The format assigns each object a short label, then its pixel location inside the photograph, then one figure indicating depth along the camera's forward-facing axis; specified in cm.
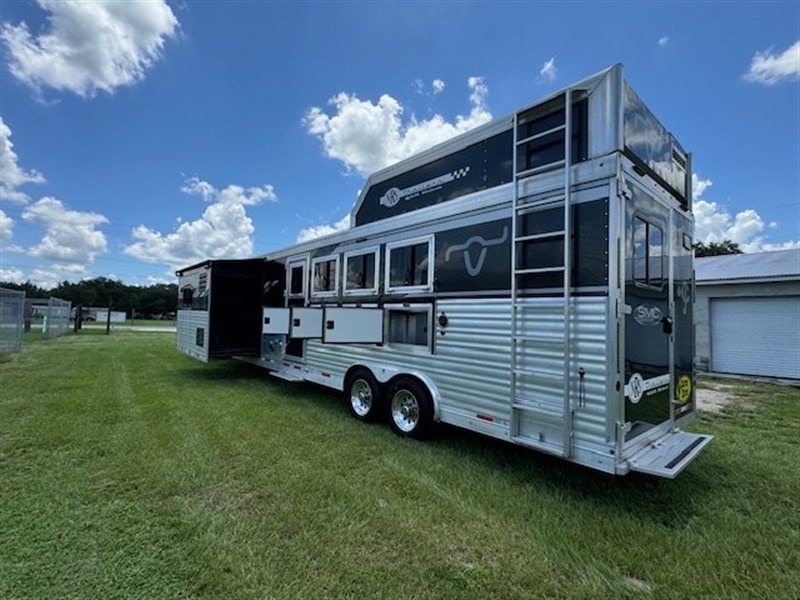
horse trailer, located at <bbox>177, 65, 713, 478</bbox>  334
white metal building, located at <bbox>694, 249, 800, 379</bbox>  1033
